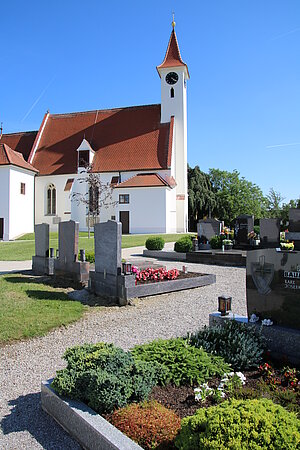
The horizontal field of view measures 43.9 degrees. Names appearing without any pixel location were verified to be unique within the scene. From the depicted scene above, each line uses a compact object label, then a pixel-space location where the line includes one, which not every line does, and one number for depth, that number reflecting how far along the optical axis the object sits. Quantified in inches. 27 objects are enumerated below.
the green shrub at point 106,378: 134.2
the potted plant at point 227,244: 693.9
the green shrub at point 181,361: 155.3
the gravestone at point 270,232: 650.2
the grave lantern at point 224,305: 221.1
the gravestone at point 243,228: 743.7
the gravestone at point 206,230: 770.2
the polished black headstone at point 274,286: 198.5
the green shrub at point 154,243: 767.1
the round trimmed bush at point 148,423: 116.0
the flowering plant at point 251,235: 722.6
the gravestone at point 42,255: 503.2
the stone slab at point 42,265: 502.3
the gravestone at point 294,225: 651.5
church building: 1430.9
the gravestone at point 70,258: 438.0
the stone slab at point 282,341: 184.1
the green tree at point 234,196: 2532.0
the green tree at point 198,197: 2173.6
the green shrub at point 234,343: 174.2
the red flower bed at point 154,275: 388.2
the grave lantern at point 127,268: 350.6
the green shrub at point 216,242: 713.6
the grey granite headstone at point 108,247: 350.9
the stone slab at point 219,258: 602.9
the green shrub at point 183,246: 693.9
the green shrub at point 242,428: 93.4
